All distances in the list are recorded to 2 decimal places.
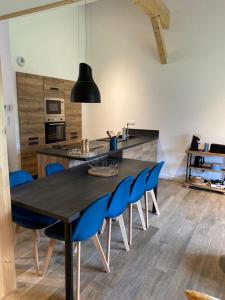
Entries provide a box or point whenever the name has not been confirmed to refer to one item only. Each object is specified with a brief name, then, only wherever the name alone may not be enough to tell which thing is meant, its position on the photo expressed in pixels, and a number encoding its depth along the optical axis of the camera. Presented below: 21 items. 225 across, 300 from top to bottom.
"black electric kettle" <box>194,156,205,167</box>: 4.43
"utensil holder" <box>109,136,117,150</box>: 3.33
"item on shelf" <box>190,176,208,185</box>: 4.35
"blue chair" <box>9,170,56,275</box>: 2.00
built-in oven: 4.72
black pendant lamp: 3.10
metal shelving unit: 4.14
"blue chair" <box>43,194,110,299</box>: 1.68
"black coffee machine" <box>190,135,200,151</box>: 4.36
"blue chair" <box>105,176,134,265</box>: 2.06
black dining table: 1.62
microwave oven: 4.62
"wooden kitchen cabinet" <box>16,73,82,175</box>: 4.12
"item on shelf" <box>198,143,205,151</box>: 4.53
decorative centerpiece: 2.52
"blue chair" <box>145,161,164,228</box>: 2.77
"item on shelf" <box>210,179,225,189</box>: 4.20
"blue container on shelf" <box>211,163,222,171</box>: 4.20
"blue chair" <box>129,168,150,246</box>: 2.41
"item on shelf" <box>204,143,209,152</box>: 4.30
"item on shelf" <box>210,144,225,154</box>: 4.12
